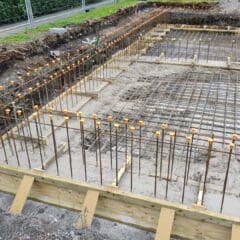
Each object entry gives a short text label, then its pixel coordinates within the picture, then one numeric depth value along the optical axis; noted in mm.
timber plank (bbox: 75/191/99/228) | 3576
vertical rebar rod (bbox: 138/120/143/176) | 4265
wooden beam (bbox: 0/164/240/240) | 3379
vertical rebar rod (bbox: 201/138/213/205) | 3307
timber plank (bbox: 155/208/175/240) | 3318
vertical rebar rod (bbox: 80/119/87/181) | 3833
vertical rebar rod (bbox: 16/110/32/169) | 4286
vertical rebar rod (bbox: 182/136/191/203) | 3439
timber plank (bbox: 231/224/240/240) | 3180
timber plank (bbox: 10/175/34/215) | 3795
